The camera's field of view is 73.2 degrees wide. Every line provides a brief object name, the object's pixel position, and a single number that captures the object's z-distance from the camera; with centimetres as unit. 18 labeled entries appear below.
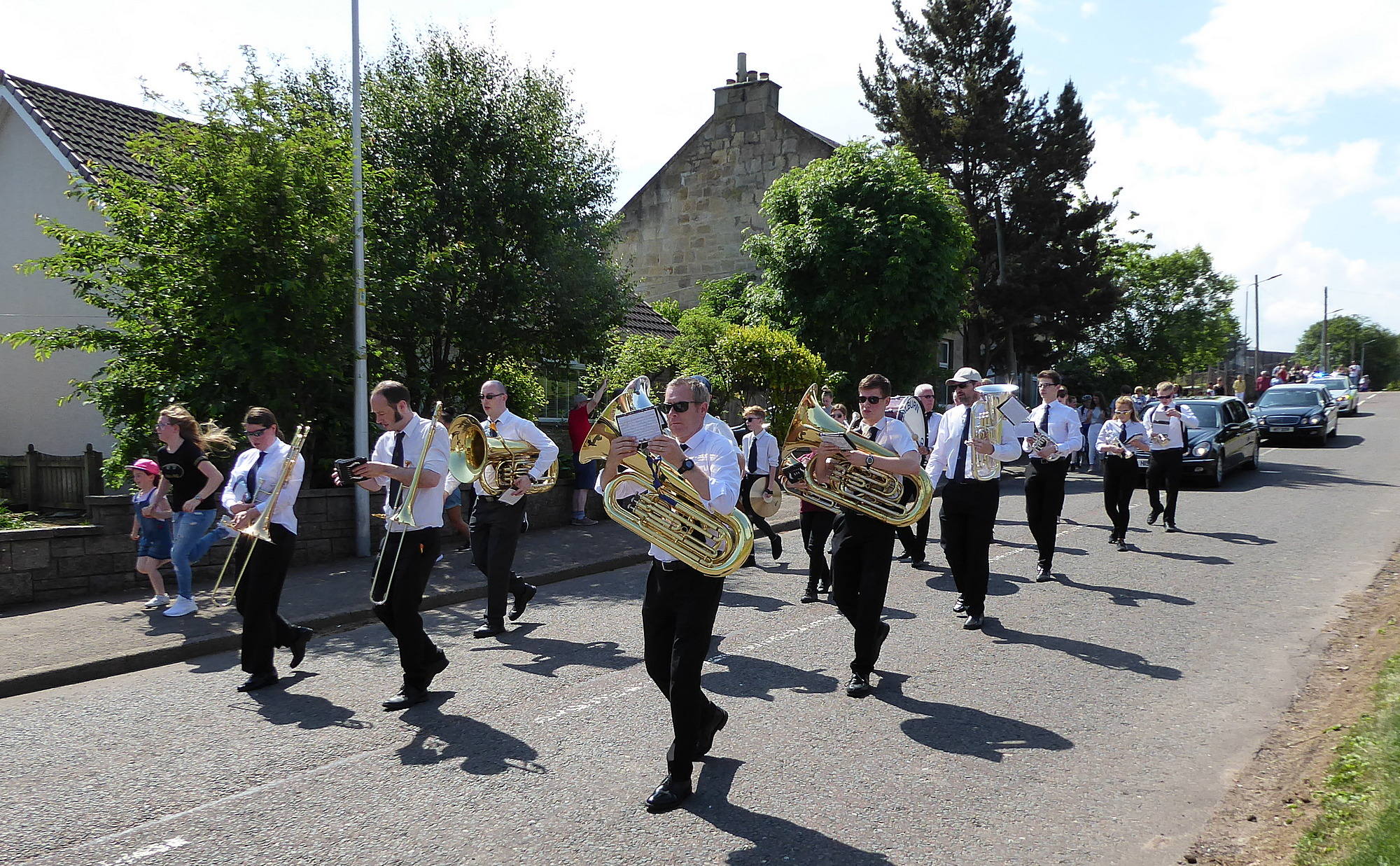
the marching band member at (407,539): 589
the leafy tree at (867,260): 2100
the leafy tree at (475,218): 1332
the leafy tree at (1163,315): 4050
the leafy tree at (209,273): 1026
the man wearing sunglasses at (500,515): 763
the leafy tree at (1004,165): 2789
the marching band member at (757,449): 1056
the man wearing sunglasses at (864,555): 586
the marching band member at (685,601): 438
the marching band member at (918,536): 986
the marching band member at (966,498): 738
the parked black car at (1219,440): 1736
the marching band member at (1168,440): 1241
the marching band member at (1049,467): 926
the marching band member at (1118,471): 1136
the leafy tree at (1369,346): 9712
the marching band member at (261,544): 631
